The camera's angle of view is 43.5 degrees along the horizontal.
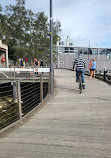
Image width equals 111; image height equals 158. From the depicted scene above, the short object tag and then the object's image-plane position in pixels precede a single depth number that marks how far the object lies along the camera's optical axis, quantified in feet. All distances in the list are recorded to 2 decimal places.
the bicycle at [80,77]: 22.19
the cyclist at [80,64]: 22.02
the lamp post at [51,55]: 22.20
